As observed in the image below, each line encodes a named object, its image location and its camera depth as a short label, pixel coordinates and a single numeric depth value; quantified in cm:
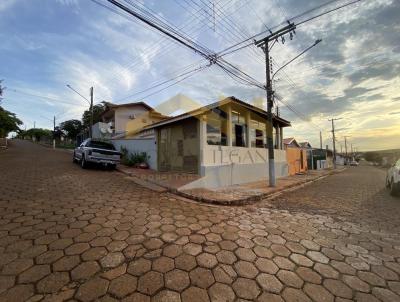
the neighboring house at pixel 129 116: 2370
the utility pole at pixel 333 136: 3666
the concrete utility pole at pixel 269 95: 1001
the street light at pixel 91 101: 2092
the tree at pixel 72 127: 3750
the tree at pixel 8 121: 2250
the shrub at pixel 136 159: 1410
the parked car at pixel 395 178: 840
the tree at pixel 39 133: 6531
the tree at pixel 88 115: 3064
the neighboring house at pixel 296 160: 1796
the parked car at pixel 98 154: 1111
